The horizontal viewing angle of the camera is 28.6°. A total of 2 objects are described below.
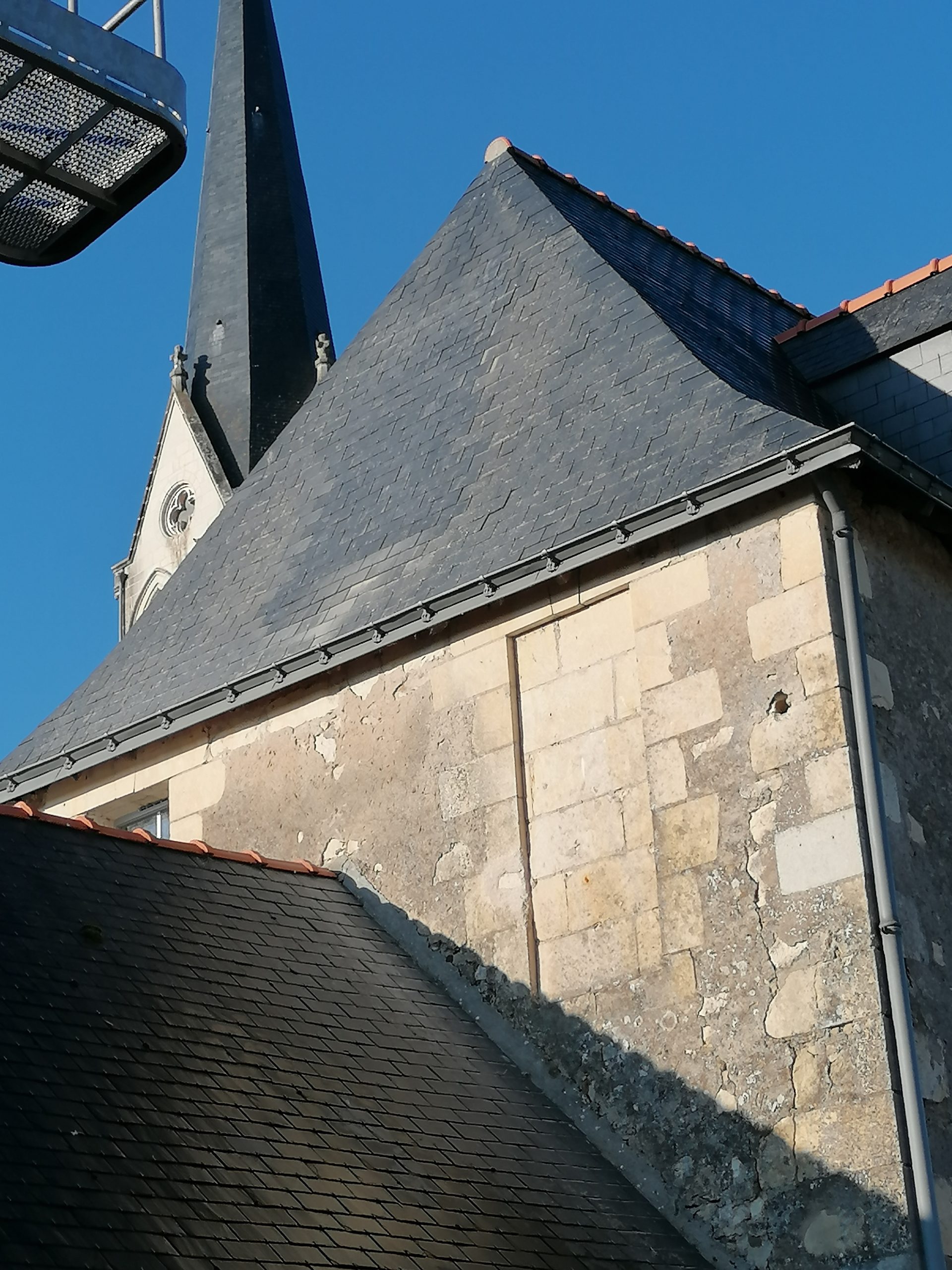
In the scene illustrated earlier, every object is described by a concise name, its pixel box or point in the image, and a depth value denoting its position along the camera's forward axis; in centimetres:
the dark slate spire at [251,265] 2822
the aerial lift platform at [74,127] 549
